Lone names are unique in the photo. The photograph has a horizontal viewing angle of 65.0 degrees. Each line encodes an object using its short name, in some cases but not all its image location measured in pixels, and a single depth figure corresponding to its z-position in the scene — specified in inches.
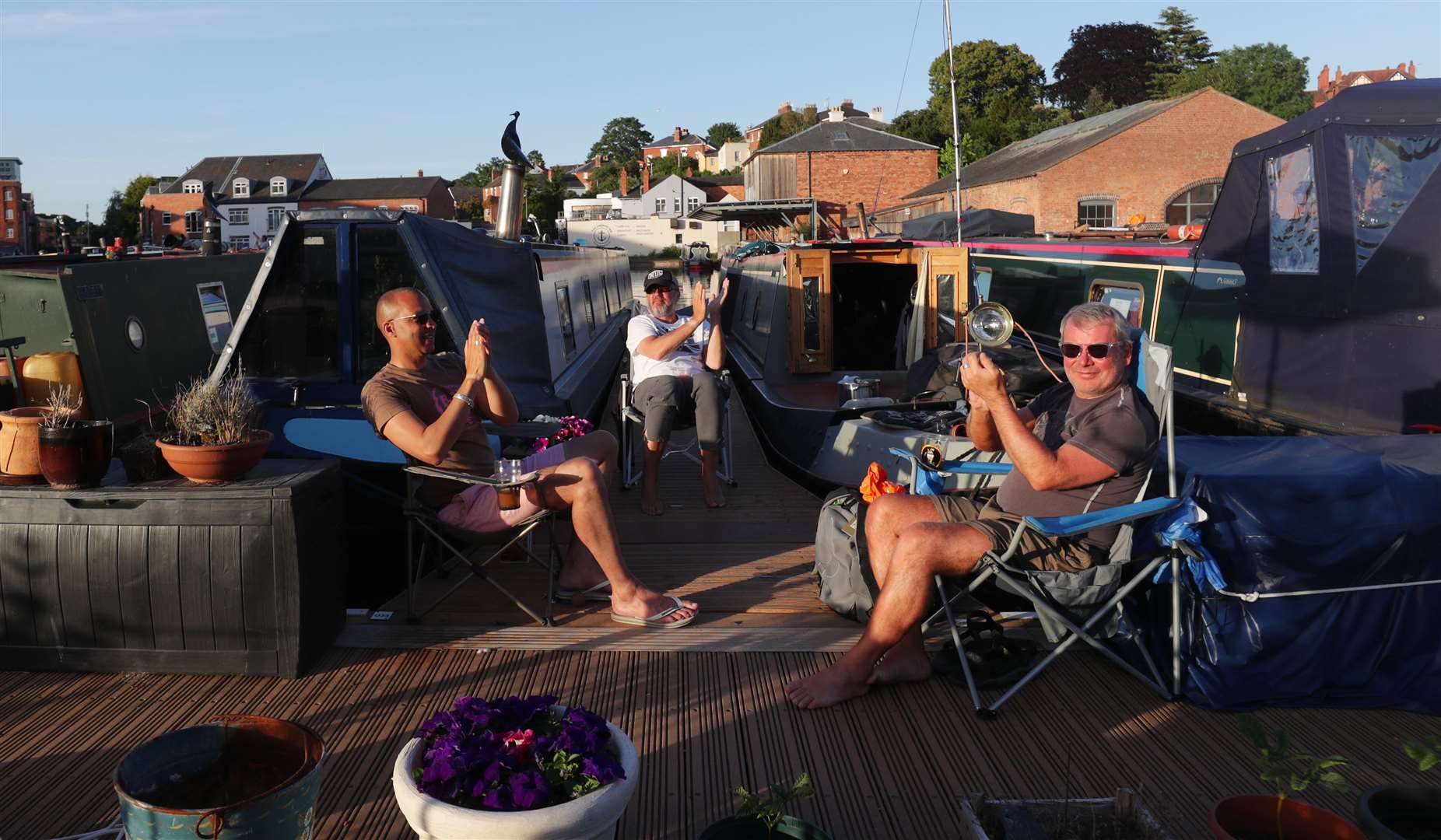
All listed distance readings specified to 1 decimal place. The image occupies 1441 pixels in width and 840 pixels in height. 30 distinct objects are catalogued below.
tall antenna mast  299.1
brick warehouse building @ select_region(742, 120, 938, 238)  2084.2
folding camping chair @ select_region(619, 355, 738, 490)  268.1
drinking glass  161.3
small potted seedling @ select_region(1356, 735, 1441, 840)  91.7
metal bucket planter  78.0
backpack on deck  159.8
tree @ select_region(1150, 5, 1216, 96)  2556.6
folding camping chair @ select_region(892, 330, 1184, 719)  130.0
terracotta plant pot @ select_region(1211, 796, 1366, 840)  90.7
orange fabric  160.6
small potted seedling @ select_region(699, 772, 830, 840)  89.9
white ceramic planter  80.6
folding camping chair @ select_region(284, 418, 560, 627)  158.2
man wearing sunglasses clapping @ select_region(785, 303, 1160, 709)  132.2
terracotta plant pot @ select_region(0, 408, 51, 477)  142.4
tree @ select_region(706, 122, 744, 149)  4756.4
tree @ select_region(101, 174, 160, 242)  3142.2
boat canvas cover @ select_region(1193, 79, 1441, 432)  220.5
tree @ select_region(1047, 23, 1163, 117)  2551.7
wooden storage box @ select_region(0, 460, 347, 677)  139.0
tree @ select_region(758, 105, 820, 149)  3080.7
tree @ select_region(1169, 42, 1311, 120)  2374.5
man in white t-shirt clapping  254.0
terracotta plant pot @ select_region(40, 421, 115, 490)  139.0
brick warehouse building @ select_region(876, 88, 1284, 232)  1269.7
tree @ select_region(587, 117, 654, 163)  4975.4
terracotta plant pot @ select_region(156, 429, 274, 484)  140.2
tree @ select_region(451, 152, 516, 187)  3548.5
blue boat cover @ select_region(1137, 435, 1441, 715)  133.6
